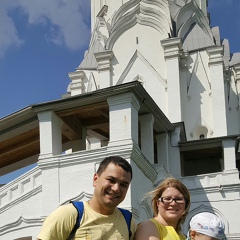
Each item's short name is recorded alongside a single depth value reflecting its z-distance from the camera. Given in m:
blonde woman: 3.79
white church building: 15.52
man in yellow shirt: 3.55
